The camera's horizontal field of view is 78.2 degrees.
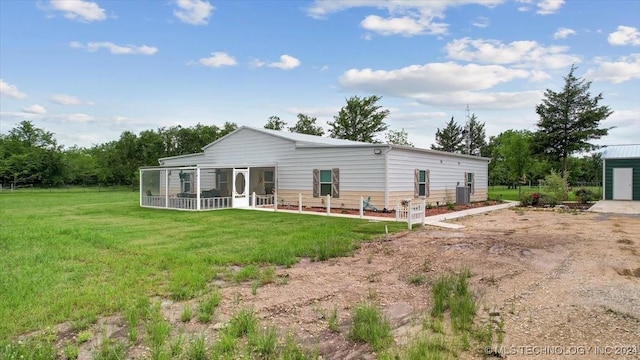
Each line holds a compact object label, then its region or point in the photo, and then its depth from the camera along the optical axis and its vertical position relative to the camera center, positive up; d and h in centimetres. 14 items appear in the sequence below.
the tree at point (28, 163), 4950 +179
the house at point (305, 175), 1609 +12
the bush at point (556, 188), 2223 -57
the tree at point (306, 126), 4516 +594
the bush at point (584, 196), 2252 -104
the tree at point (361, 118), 4309 +658
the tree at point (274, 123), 4525 +629
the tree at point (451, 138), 5725 +581
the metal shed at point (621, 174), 2255 +23
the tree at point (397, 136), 4909 +521
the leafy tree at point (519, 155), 3359 +206
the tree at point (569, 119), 2938 +447
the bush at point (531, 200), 2102 -118
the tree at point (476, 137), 5908 +608
